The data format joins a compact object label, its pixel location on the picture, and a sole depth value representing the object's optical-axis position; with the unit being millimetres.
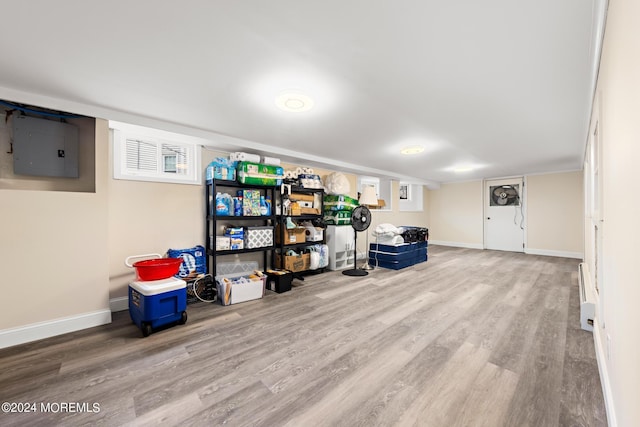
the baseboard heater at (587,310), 2336
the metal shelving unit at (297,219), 4047
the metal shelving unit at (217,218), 3365
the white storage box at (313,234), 4531
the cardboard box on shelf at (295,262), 4039
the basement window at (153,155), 2947
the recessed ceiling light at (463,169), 5789
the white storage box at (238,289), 3018
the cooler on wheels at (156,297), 2252
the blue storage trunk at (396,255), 4855
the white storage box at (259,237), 3645
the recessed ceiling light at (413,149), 3988
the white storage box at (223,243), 3365
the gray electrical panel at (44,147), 2336
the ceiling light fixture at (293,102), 2256
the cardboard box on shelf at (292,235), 4129
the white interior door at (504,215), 6855
